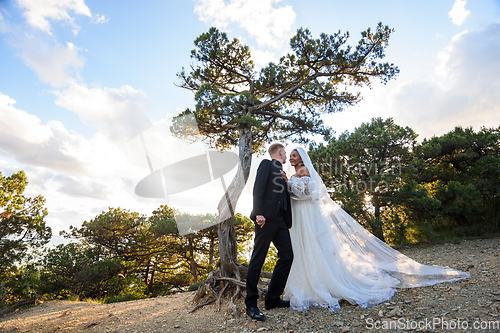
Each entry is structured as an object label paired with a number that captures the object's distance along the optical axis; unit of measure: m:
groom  3.30
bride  3.34
